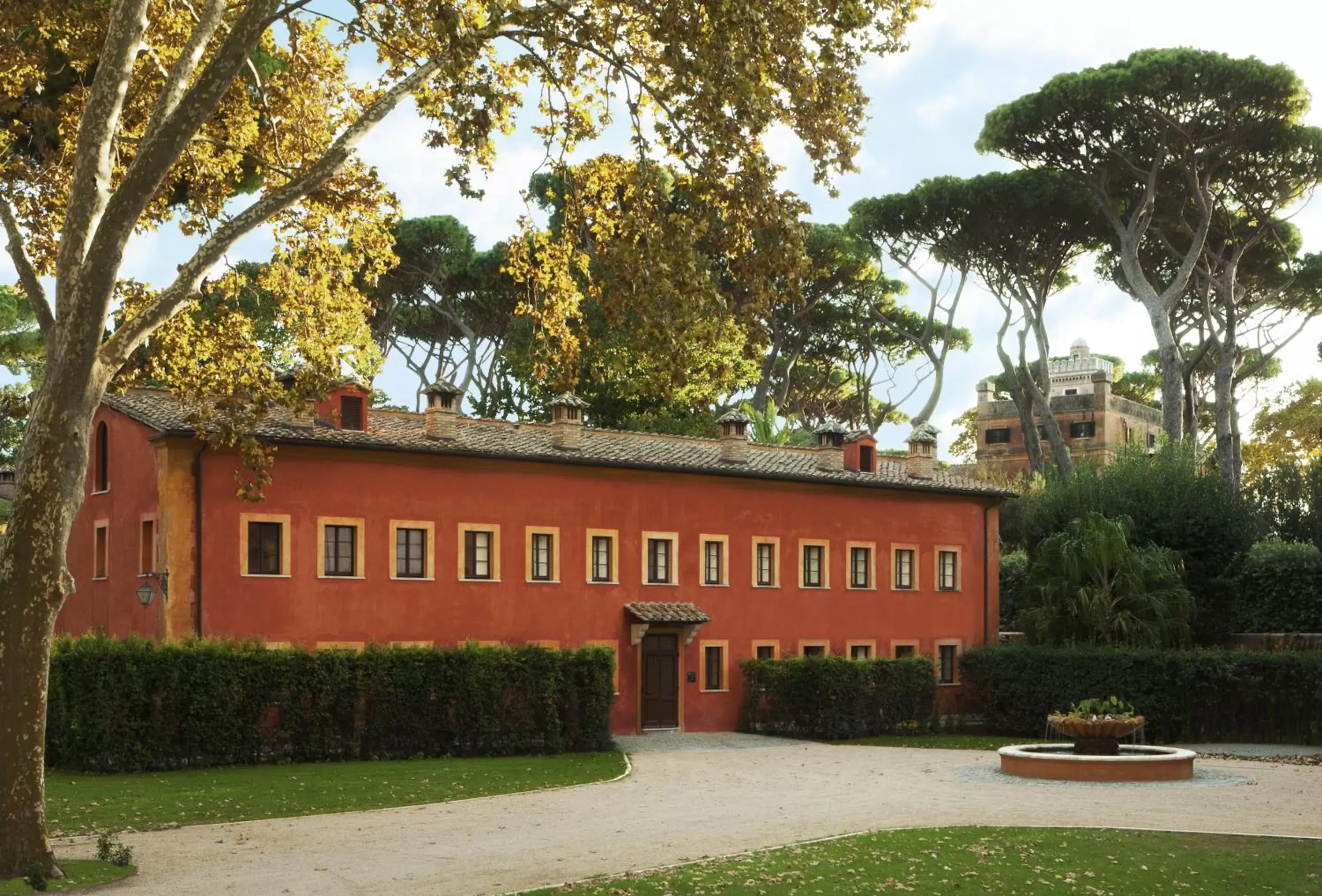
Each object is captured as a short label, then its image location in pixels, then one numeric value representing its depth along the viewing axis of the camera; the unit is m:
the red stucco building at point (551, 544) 29.14
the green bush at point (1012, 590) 46.50
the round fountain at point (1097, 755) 23.44
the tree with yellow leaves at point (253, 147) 13.50
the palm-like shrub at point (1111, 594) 35.81
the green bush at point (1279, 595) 39.44
